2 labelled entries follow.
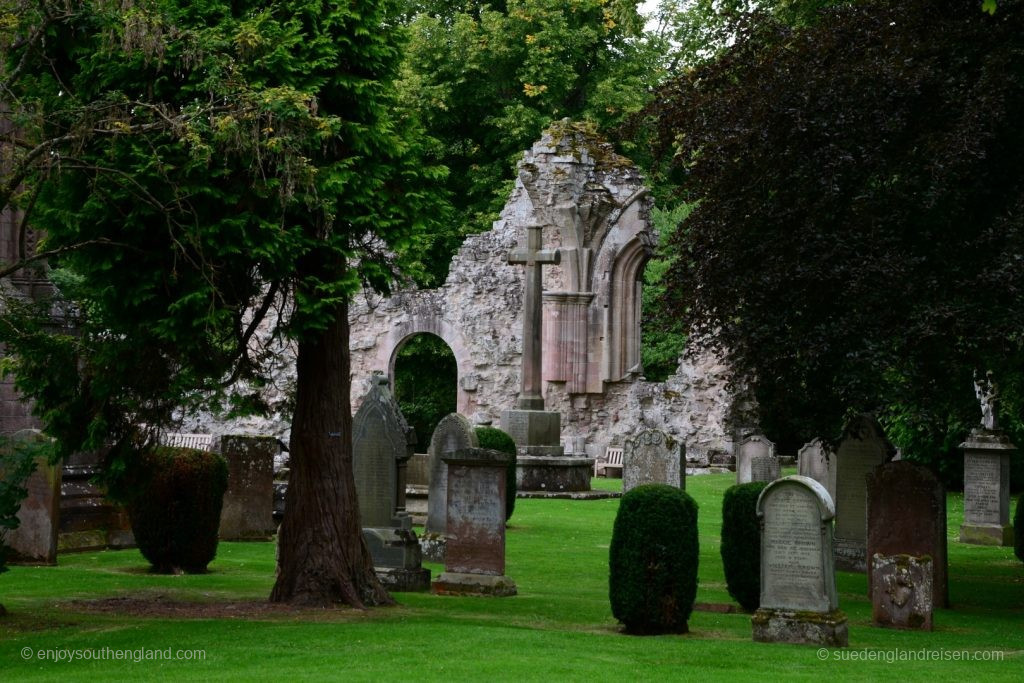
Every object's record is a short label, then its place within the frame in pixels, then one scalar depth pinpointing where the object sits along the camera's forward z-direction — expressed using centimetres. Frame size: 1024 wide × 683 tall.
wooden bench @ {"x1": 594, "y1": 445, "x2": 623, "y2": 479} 3189
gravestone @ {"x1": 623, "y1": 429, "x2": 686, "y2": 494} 2125
